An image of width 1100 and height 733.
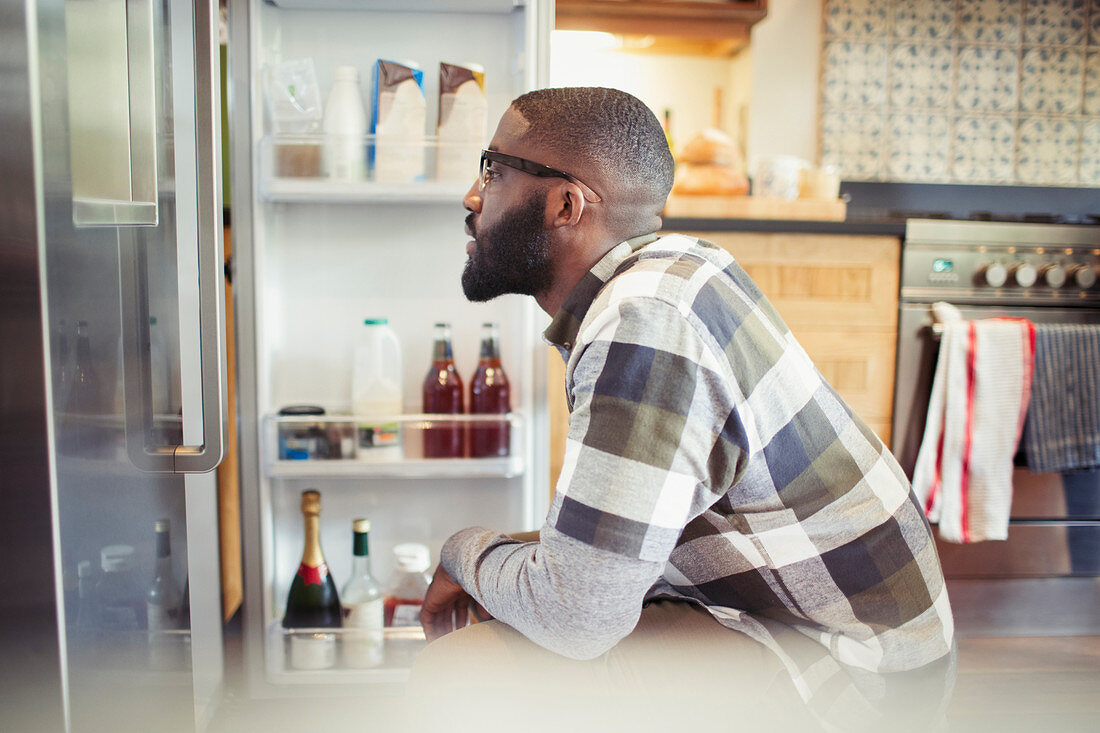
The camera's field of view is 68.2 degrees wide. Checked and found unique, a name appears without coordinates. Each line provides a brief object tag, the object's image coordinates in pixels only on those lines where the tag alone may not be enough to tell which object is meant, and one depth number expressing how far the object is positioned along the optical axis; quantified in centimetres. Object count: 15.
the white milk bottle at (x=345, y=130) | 136
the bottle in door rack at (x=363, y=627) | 142
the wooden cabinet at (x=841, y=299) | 178
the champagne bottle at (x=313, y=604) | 141
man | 67
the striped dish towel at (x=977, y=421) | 173
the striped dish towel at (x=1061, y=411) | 174
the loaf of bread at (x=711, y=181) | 193
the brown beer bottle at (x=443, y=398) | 144
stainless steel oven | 180
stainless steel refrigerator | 59
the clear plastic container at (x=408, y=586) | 146
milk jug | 144
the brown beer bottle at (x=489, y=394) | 143
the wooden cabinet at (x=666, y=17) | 236
